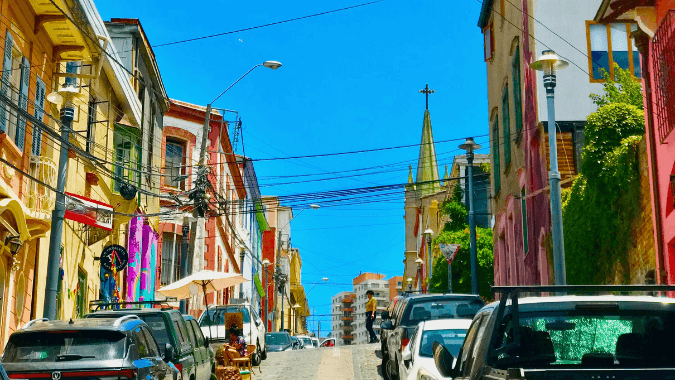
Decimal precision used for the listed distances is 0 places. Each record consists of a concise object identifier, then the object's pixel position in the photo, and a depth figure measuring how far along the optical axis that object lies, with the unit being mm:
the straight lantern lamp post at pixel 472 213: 28969
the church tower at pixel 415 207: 104062
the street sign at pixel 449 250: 34344
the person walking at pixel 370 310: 28769
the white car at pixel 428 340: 13523
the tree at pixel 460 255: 43922
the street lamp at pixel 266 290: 51500
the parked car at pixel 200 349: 15141
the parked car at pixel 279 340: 38906
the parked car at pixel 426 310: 17734
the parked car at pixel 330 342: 65188
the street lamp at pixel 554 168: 16656
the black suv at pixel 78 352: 9820
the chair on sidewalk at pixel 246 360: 19238
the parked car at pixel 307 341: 51725
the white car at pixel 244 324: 24188
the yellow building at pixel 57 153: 17156
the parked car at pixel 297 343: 43588
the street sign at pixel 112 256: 24125
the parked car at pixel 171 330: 13766
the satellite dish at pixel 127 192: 25422
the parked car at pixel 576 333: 5934
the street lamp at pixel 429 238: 42625
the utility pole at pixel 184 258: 27047
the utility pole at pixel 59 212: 15742
